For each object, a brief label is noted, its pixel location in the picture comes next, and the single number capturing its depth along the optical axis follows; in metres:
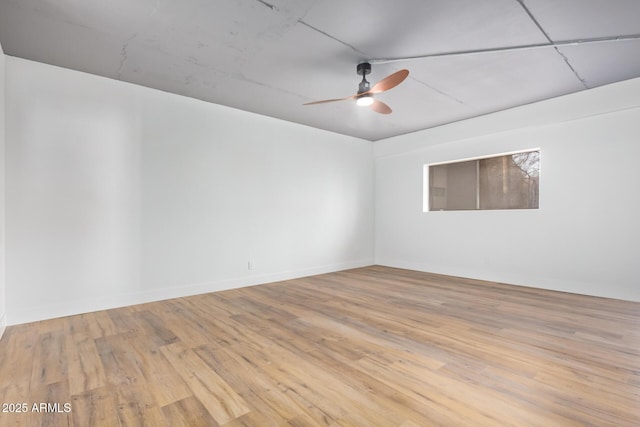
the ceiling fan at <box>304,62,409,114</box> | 2.71
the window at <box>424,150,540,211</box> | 4.60
